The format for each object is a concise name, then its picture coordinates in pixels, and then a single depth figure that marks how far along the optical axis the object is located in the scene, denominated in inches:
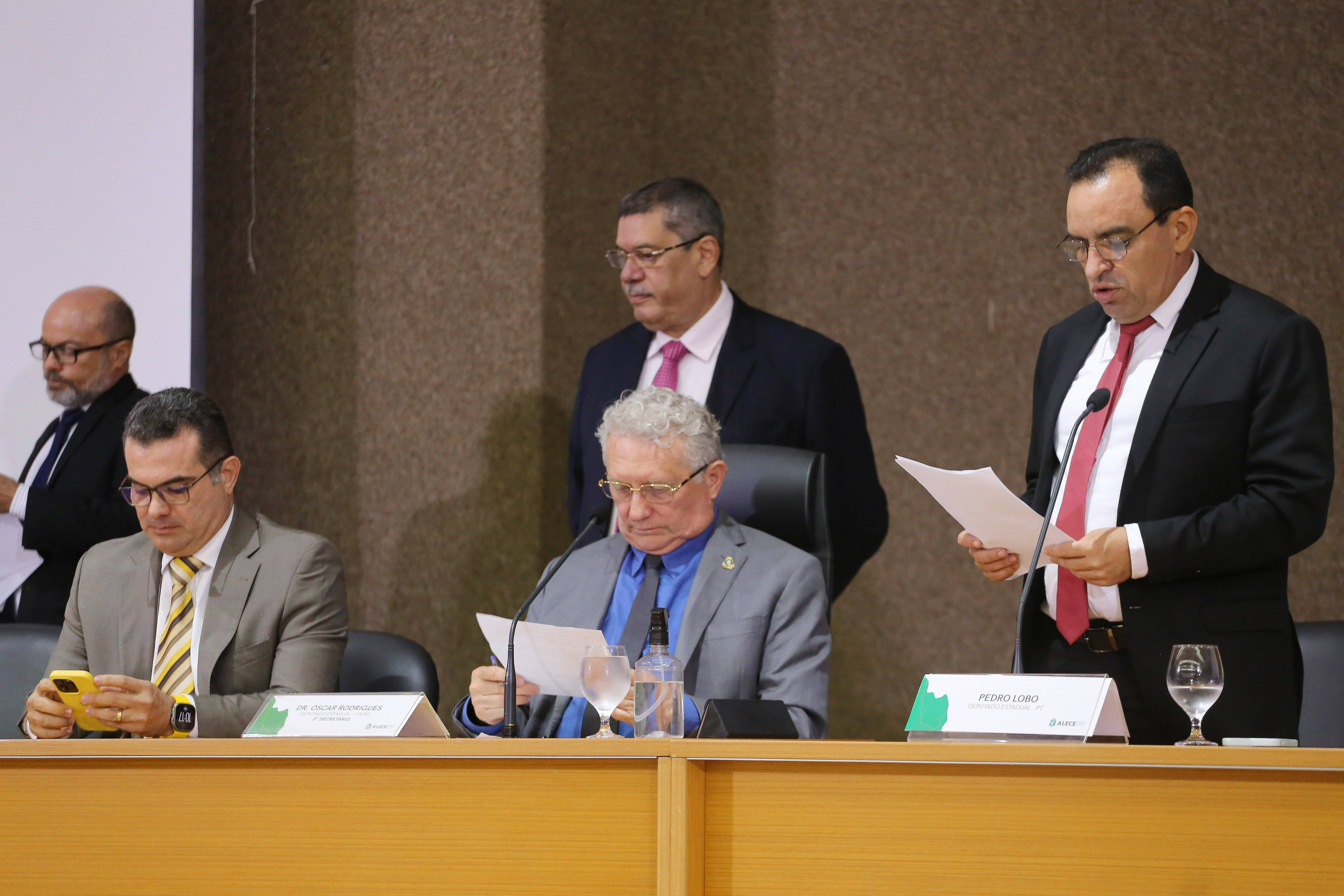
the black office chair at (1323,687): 187.2
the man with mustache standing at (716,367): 238.1
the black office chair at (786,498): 197.5
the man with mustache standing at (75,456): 242.1
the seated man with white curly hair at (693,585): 179.2
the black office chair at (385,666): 195.9
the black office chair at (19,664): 203.2
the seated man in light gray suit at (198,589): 197.0
